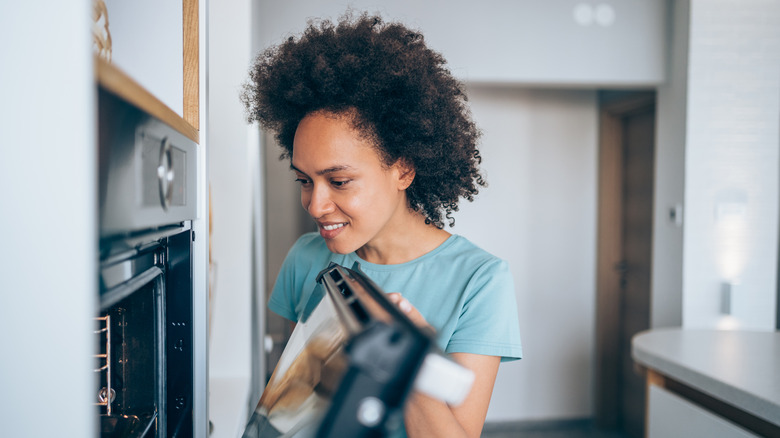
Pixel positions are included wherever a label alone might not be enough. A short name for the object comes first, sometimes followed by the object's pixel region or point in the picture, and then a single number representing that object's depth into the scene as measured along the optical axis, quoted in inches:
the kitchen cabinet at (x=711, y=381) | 64.7
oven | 22.0
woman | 41.4
